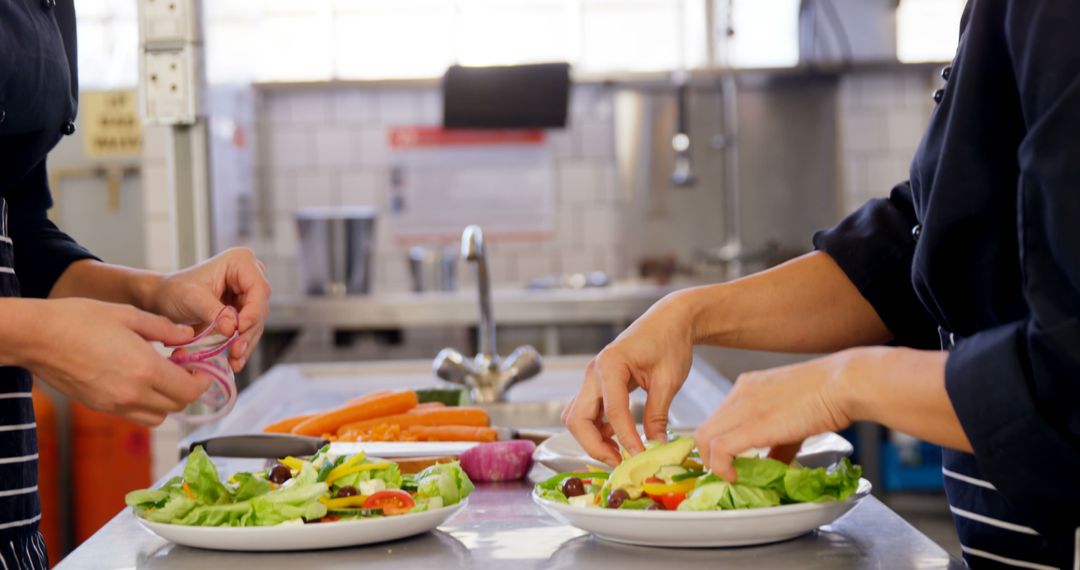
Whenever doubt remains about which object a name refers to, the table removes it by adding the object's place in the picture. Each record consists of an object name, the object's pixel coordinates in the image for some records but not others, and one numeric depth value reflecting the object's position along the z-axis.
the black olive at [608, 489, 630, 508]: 1.11
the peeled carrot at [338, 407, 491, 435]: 1.80
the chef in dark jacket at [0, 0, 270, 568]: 1.17
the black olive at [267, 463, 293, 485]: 1.22
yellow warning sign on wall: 5.14
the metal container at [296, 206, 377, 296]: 4.62
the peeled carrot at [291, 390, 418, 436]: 1.77
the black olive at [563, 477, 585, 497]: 1.19
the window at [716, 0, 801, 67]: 5.30
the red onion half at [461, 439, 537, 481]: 1.52
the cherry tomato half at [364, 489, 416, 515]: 1.16
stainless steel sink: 2.28
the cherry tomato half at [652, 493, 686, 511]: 1.12
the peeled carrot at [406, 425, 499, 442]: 1.67
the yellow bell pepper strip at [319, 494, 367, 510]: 1.16
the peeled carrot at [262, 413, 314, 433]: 1.82
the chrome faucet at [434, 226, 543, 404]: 2.34
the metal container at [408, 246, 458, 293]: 5.05
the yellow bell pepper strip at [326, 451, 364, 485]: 1.20
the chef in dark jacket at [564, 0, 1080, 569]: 0.91
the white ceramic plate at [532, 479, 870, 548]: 1.06
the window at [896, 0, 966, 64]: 5.99
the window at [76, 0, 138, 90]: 5.23
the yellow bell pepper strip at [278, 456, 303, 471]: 1.27
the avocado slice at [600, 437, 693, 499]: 1.14
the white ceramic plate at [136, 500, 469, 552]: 1.10
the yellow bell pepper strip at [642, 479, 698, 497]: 1.12
